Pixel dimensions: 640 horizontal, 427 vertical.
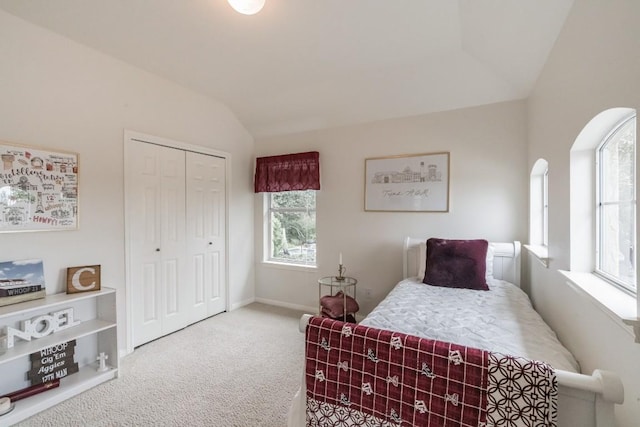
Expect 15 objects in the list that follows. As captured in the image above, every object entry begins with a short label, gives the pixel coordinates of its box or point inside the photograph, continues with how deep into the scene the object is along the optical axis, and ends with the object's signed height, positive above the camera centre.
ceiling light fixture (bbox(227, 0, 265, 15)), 1.65 +1.20
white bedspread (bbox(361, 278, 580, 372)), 1.42 -0.66
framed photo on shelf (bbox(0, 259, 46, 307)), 1.94 -0.48
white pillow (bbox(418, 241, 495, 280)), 2.58 -0.47
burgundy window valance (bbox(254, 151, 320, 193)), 3.63 +0.52
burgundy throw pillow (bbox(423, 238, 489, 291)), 2.45 -0.46
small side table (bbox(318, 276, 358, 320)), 3.18 -0.81
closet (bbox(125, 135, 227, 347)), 2.78 -0.25
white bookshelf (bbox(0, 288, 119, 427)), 1.87 -1.01
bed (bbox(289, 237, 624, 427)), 0.88 -0.63
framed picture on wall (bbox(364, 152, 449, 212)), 3.02 +0.32
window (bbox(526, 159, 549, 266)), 2.59 +0.01
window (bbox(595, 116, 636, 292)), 1.22 +0.02
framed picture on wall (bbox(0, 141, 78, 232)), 1.99 +0.18
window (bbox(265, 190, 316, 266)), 3.88 -0.20
